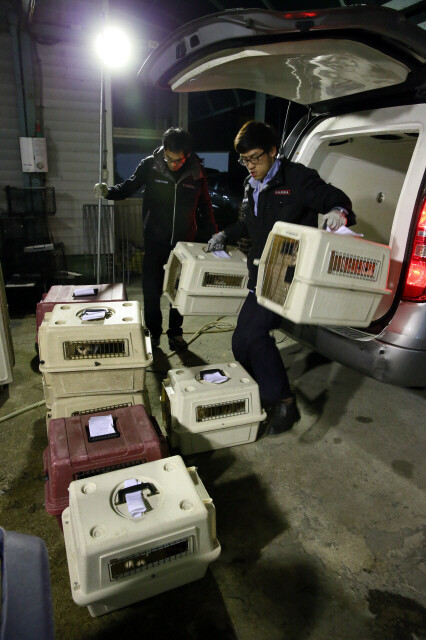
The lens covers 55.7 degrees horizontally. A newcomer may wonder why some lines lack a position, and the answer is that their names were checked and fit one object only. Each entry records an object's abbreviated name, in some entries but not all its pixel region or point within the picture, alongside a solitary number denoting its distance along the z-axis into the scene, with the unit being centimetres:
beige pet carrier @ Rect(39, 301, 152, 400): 225
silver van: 183
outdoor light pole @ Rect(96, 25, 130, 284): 365
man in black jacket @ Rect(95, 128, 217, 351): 357
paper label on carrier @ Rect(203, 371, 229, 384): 253
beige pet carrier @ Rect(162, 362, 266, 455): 239
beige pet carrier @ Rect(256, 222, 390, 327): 203
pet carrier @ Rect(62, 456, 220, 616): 142
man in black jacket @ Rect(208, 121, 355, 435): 240
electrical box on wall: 583
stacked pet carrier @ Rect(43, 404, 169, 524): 176
